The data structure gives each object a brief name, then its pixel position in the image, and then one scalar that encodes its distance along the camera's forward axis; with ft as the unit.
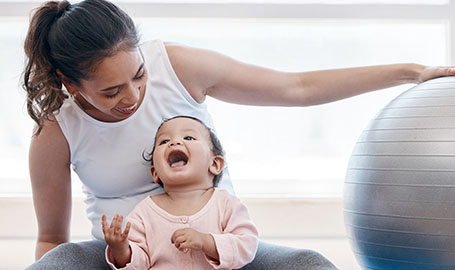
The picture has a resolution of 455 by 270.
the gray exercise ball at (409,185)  6.25
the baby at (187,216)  6.09
